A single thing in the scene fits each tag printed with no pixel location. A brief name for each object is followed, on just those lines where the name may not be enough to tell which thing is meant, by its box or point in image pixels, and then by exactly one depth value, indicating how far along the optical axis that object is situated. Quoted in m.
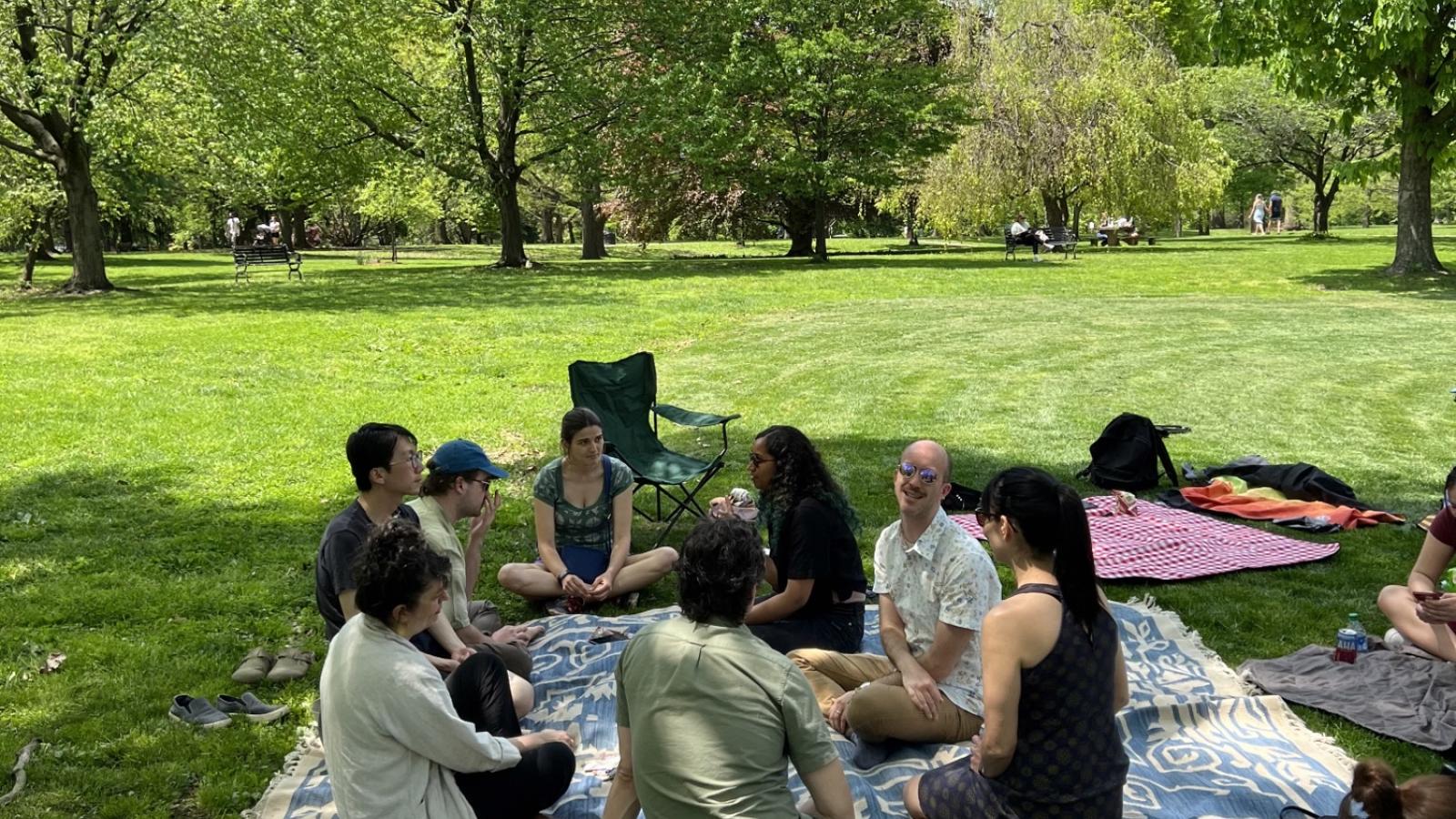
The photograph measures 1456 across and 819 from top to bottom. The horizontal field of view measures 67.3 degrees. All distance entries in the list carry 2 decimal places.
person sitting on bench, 25.59
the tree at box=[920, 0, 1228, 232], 26.31
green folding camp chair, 6.77
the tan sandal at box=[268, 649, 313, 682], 4.55
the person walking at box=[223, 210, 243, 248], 37.44
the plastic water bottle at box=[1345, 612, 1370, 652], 4.55
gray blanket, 3.99
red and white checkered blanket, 5.78
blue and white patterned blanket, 3.53
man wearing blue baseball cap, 4.09
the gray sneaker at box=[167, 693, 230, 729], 4.13
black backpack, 7.42
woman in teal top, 5.26
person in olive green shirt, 2.53
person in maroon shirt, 4.22
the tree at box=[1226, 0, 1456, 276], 15.40
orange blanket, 6.50
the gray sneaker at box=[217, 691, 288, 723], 4.20
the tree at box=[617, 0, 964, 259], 23.09
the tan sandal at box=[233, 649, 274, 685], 4.53
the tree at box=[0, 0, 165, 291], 17.06
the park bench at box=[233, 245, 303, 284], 21.84
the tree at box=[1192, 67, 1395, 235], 36.84
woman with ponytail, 2.68
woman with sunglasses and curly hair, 4.14
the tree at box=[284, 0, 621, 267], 21.56
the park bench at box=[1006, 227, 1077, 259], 27.91
